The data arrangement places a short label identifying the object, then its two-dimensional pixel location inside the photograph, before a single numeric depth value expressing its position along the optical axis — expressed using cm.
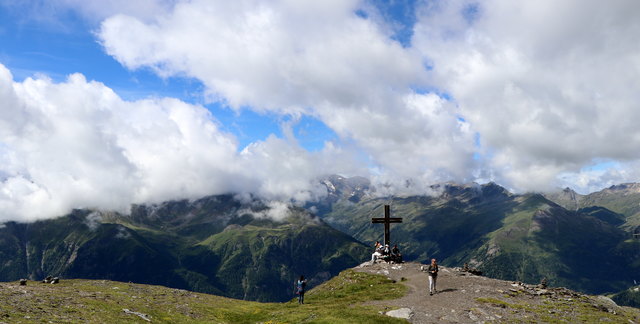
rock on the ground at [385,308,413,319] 3594
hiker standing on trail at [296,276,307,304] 4722
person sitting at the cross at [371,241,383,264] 6582
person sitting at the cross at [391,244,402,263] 6456
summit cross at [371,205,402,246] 6937
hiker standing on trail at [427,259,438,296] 4438
